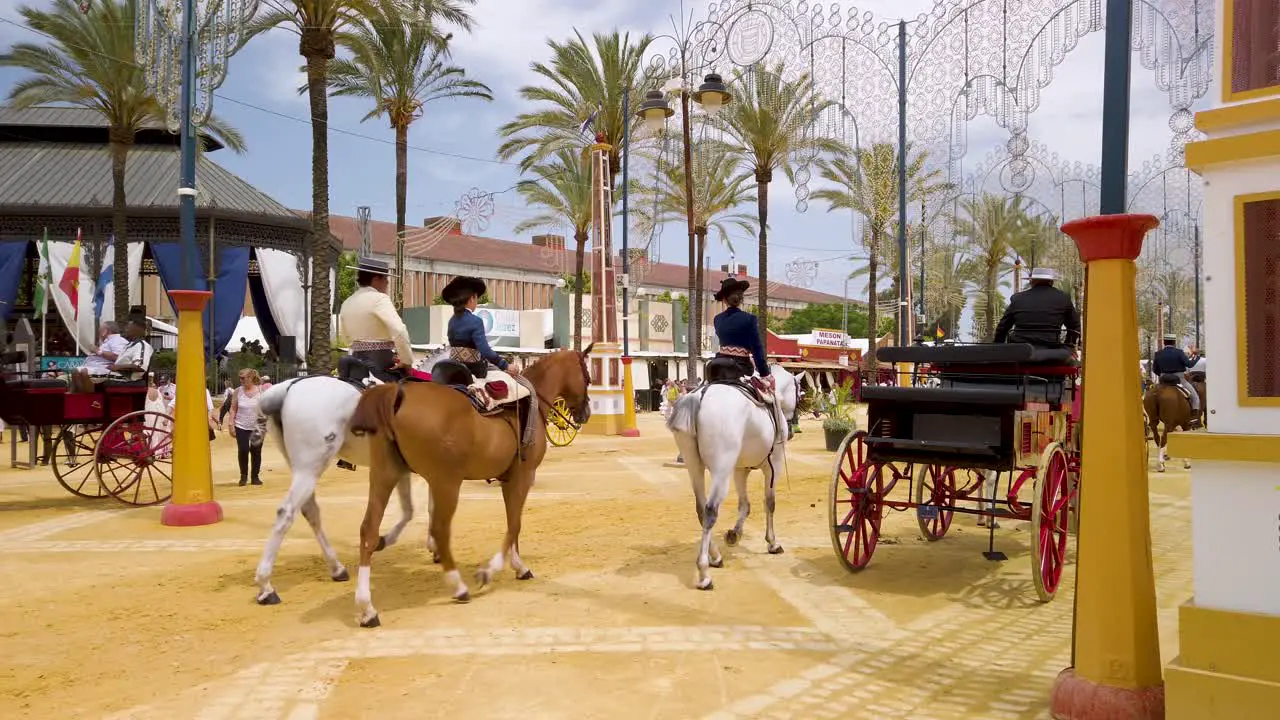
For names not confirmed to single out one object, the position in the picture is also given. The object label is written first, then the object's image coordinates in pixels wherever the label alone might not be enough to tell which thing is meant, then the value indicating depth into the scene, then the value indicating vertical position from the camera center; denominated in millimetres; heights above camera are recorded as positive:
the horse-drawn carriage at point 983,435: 6809 -722
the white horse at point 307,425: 7160 -600
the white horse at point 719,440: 7477 -807
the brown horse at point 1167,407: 14742 -998
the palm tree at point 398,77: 23906 +7933
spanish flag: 26734 +2565
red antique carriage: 10883 -834
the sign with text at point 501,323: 46031 +1640
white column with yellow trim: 3477 -291
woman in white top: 13914 -1059
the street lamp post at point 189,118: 10148 +3117
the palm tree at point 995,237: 33062 +4661
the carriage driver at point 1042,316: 8023 +317
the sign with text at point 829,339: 57281 +828
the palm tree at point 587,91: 27922 +8586
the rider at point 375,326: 7570 +251
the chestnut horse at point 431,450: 6496 -762
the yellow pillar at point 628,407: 24292 -1588
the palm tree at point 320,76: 18047 +6005
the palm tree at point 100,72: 24516 +8296
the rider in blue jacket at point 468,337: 7613 +146
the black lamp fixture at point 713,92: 15797 +4784
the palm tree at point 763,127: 24344 +6836
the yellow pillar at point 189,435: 10117 -946
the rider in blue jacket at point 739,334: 8094 +171
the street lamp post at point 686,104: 15852 +4999
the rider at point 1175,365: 15062 -274
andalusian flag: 26206 +2296
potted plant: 18703 -1505
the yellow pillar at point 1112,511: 4062 -781
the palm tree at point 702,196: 30906 +5920
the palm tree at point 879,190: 20469 +4159
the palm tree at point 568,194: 33531 +6334
